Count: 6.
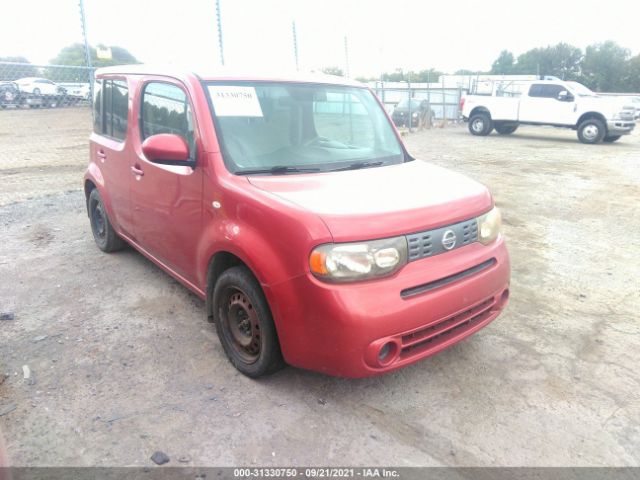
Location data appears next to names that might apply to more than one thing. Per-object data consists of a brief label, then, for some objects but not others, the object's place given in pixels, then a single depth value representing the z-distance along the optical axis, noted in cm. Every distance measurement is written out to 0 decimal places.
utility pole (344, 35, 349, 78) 1475
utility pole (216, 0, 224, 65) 958
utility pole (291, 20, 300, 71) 1169
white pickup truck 1584
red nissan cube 246
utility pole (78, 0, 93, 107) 874
